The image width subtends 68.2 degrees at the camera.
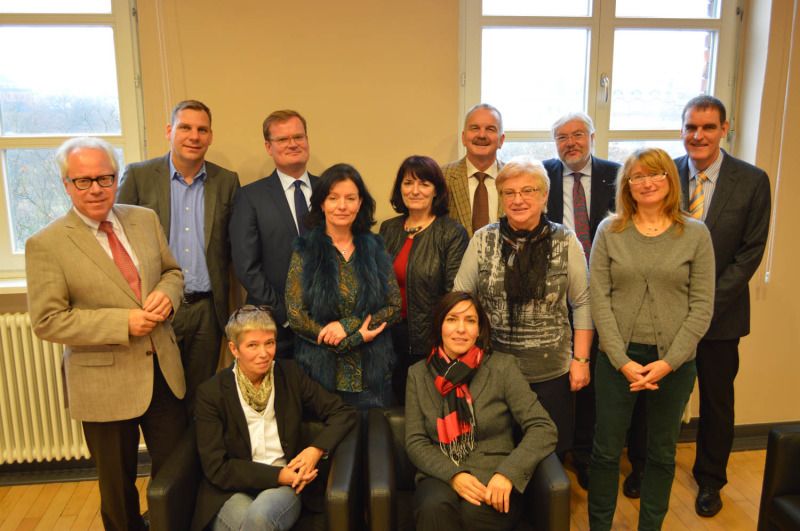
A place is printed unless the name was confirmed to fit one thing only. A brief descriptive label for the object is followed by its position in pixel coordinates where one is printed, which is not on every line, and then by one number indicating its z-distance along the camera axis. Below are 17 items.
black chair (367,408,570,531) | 1.82
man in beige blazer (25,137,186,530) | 2.01
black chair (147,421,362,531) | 1.82
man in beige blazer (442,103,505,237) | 2.76
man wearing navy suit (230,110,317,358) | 2.63
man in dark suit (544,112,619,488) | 2.80
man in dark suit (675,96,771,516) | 2.60
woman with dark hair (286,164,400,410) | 2.29
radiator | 2.96
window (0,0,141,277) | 3.00
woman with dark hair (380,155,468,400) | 2.47
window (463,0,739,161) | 3.30
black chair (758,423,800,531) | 2.09
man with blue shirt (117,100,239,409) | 2.65
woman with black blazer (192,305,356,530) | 1.97
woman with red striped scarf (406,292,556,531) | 1.96
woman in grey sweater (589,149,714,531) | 2.15
